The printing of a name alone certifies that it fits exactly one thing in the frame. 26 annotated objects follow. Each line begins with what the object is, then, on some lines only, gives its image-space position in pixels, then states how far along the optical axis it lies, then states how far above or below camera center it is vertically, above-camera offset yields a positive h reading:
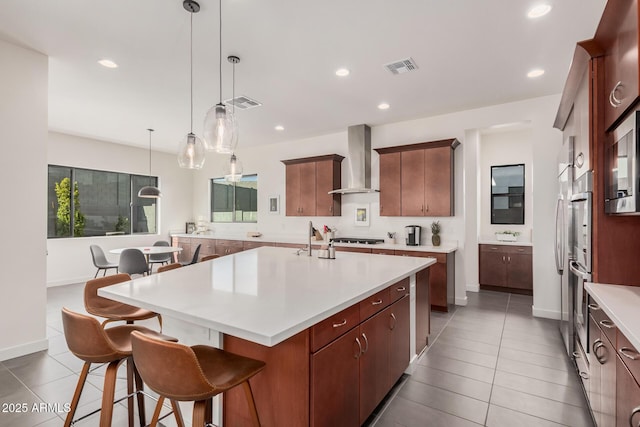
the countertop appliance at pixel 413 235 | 4.91 -0.32
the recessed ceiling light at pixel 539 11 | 2.32 +1.55
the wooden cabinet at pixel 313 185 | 5.77 +0.56
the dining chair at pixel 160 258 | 5.85 -0.84
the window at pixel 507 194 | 5.81 +0.39
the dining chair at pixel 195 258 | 5.71 -0.81
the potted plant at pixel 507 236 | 5.51 -0.39
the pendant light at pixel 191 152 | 2.95 +0.60
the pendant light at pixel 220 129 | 2.47 +0.68
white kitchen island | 1.35 -0.45
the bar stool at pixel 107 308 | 2.08 -0.66
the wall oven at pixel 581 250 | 2.07 -0.27
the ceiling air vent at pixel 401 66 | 3.17 +1.55
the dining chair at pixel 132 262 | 5.07 -0.79
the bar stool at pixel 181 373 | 1.21 -0.66
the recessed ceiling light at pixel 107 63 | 3.20 +1.57
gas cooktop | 5.23 -0.45
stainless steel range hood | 5.34 +0.95
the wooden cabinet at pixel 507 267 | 5.14 -0.90
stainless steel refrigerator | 2.69 -0.21
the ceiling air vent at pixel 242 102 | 4.16 +1.55
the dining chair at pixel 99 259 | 5.41 -0.79
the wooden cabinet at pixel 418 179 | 4.65 +0.55
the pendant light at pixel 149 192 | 5.76 +0.41
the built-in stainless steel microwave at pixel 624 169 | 1.56 +0.25
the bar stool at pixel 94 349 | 1.54 -0.69
